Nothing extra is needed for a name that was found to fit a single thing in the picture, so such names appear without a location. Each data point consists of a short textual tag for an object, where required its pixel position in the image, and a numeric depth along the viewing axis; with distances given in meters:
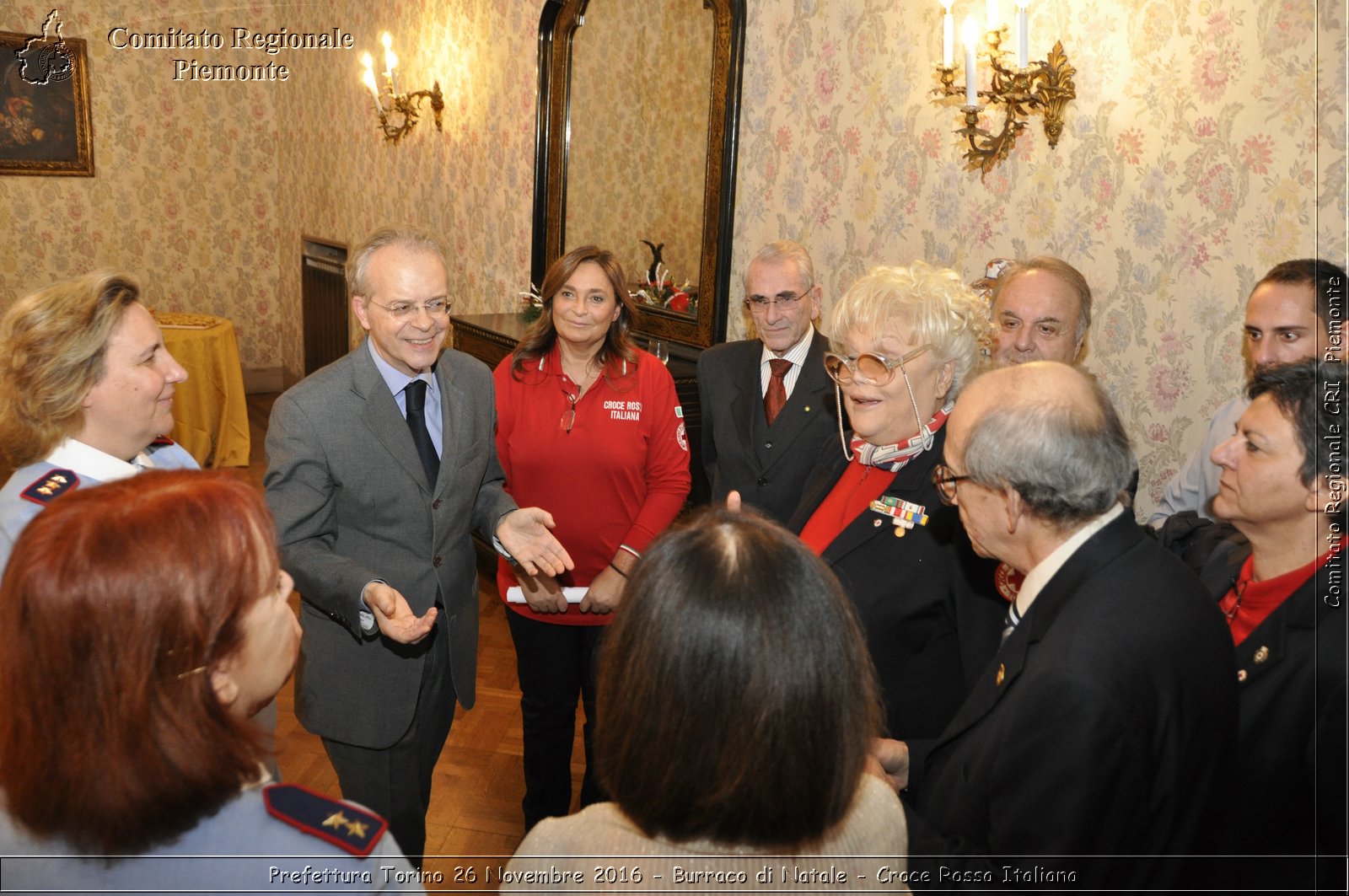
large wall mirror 4.46
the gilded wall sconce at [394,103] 6.80
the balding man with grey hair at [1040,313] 2.88
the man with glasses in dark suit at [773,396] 3.06
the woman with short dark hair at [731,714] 1.09
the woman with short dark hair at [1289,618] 1.50
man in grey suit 2.19
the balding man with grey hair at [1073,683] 1.33
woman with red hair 1.07
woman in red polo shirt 2.95
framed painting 8.12
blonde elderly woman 1.96
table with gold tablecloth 7.09
